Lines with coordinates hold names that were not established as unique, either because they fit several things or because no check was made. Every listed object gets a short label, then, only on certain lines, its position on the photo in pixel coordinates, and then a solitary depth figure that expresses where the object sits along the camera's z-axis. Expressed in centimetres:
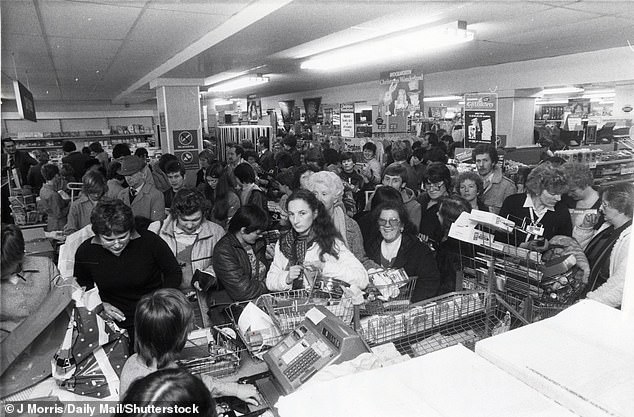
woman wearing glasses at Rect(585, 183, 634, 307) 277
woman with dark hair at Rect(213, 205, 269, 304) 300
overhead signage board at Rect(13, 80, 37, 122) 419
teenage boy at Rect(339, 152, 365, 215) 595
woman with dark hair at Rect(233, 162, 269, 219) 520
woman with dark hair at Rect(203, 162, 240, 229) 507
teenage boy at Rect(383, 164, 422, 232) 449
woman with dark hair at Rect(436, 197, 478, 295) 342
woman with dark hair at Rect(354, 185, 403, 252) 377
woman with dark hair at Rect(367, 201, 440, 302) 313
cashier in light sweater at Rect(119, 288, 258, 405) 195
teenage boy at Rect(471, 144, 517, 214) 502
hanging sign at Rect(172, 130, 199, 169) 898
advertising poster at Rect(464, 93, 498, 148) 711
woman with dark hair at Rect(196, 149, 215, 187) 744
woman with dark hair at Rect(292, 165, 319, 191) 500
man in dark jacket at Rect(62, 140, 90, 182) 738
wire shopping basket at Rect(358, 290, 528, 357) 209
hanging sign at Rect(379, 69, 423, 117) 768
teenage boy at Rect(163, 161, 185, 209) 548
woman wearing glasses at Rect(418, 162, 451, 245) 413
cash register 169
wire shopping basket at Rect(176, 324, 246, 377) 215
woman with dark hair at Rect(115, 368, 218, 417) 128
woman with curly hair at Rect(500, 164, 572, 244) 364
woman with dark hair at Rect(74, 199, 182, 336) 281
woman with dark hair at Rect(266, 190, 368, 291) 268
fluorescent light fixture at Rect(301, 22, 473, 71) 491
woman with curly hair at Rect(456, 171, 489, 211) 426
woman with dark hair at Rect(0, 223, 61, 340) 222
